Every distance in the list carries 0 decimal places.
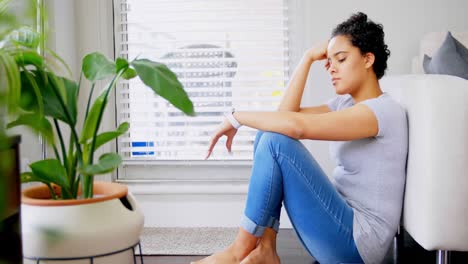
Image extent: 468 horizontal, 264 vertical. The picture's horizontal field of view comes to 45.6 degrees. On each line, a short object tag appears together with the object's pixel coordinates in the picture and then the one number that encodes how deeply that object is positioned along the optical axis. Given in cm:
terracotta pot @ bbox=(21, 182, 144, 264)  120
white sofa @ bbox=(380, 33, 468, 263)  158
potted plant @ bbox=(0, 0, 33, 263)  90
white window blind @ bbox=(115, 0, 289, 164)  298
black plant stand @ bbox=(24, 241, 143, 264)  122
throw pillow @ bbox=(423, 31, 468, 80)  223
